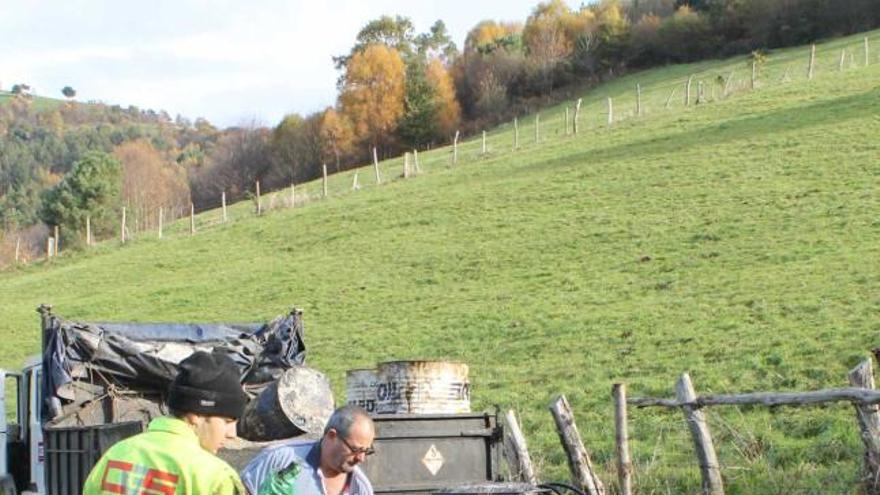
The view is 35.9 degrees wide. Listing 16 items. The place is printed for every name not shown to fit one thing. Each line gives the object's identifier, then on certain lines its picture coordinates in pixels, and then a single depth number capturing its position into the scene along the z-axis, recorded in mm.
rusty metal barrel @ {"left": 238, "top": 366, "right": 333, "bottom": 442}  11227
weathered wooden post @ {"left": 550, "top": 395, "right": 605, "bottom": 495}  12453
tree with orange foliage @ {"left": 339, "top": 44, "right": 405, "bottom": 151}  96750
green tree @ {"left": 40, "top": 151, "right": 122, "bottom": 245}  85250
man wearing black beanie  4840
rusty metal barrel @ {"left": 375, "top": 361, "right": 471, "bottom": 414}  11375
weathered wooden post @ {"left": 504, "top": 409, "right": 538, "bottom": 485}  12719
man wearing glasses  7156
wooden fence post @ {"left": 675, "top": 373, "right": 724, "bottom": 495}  11586
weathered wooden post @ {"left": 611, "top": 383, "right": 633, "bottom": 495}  12297
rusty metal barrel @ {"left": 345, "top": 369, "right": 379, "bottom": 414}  11648
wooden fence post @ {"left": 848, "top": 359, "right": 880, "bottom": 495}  10227
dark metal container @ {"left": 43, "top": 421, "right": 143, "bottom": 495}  12445
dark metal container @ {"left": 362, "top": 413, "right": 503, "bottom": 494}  11141
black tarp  14820
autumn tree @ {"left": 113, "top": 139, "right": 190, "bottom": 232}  106200
